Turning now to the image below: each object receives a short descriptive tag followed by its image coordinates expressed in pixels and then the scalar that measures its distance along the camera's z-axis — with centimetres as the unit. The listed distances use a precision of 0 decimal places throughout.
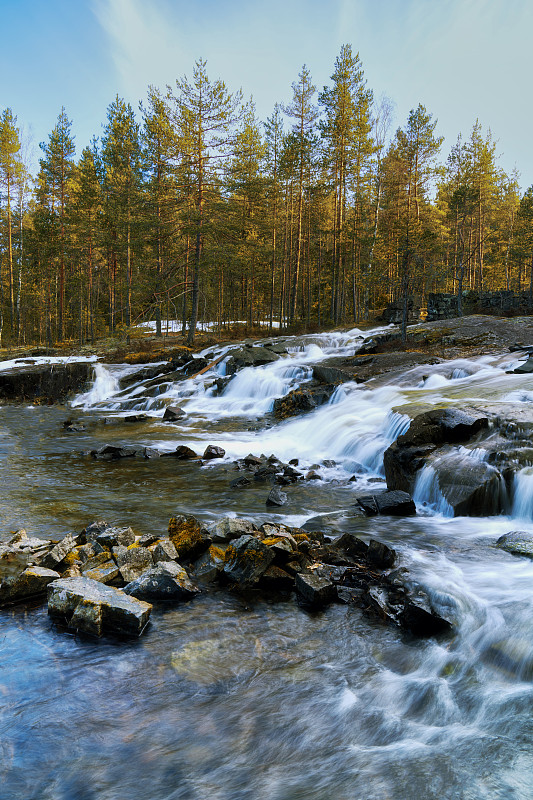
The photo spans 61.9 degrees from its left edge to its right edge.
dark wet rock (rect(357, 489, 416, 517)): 693
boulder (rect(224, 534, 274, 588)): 466
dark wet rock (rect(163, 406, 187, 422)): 1562
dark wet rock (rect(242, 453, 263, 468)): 980
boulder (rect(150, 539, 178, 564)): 489
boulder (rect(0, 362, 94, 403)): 2131
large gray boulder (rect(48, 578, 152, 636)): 382
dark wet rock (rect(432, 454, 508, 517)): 667
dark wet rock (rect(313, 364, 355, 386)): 1588
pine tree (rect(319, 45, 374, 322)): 2973
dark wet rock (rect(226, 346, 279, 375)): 2028
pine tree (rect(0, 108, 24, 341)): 3522
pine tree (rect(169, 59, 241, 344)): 2452
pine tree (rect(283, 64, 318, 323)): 3025
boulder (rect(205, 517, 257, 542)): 556
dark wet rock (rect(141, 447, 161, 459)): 1069
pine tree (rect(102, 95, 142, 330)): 2723
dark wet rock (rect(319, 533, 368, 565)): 507
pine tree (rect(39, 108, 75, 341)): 3359
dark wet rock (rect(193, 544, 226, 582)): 477
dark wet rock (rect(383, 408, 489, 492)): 783
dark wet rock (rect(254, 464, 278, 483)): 898
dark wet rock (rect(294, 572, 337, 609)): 434
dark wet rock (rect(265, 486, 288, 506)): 736
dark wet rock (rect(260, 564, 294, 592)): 468
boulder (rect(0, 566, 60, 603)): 427
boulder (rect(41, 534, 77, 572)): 472
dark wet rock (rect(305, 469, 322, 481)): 896
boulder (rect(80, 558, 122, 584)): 445
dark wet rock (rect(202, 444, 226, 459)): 1048
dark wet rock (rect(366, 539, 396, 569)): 499
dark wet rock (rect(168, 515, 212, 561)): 509
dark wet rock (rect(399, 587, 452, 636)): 396
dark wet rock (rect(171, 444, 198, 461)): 1059
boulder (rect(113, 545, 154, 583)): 459
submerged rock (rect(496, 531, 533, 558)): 534
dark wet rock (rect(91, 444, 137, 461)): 1058
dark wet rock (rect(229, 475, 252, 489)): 851
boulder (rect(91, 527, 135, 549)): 521
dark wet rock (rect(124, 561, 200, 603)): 439
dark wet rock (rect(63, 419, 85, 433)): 1439
